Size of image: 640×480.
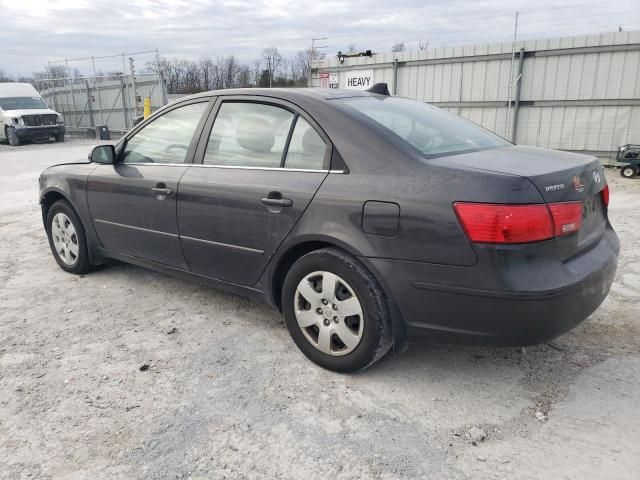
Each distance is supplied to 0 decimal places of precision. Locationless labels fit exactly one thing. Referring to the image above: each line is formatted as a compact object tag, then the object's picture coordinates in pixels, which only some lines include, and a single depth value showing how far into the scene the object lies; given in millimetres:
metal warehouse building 11359
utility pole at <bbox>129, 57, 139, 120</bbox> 21094
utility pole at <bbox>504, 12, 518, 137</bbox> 12492
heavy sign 15555
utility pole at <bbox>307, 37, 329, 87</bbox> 17298
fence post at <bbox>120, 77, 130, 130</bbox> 22625
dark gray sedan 2346
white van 20656
